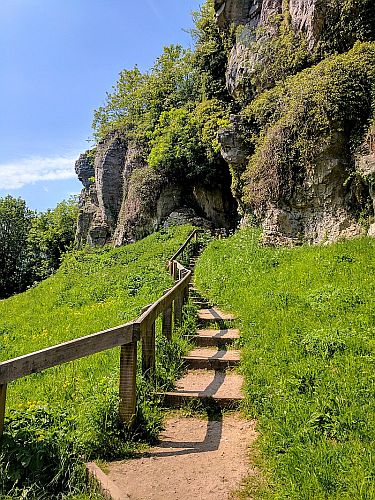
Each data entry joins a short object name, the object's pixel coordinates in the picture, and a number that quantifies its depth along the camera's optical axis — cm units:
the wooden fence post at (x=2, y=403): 372
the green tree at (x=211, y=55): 2936
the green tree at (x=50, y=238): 5375
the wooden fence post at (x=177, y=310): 881
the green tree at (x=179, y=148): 2939
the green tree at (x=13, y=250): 5612
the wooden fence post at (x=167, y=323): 743
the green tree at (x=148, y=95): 3544
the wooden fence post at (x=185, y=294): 1051
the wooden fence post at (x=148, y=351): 580
